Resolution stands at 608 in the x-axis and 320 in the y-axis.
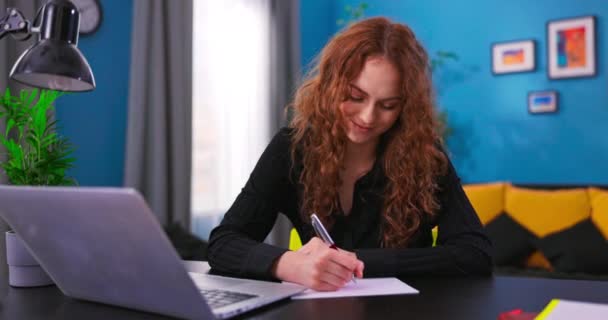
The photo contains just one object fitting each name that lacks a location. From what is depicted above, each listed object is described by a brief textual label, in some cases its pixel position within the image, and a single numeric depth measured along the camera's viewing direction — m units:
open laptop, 0.69
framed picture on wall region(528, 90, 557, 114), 3.99
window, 3.57
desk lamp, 0.92
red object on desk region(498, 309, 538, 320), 0.73
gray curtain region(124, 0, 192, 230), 3.08
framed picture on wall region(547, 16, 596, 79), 3.87
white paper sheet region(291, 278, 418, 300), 0.92
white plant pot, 1.04
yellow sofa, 3.23
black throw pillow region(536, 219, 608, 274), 3.04
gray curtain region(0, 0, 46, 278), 2.49
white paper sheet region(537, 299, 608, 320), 0.75
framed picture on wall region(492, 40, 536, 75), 4.07
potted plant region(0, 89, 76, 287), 1.04
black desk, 0.81
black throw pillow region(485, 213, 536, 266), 3.30
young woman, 1.37
